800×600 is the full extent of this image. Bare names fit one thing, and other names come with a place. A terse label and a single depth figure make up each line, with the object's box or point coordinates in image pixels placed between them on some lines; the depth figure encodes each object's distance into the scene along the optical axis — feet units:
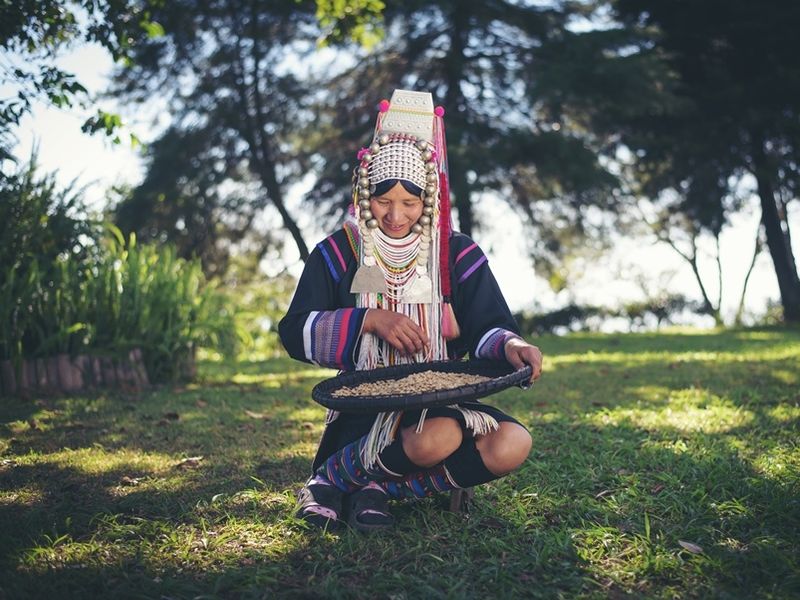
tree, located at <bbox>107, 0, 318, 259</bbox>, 45.73
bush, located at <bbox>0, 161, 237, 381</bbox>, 19.61
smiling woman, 8.27
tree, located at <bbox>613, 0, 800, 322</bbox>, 47.57
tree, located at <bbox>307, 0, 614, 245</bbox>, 41.83
